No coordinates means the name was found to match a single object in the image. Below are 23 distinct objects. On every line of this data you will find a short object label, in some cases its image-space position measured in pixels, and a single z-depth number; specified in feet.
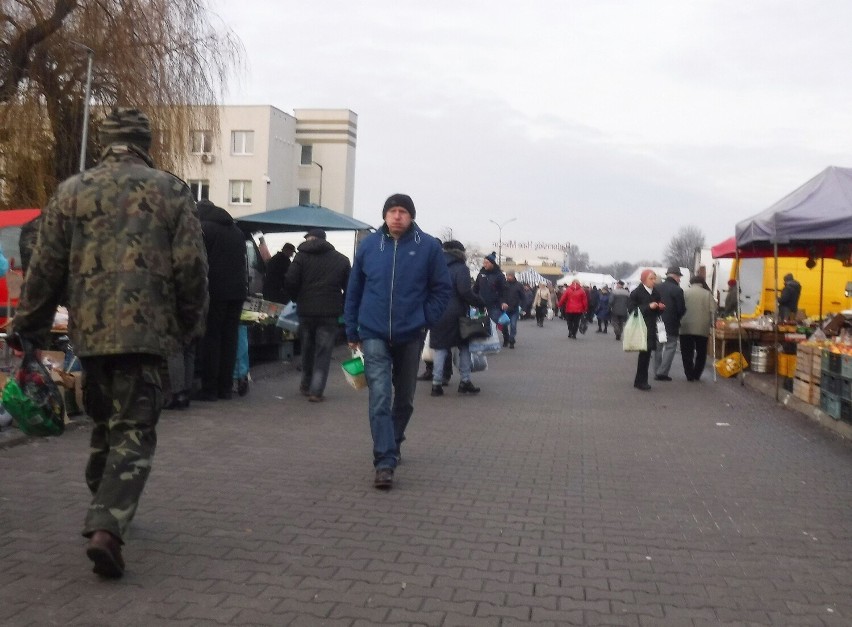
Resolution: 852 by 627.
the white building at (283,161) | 199.72
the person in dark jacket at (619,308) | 103.32
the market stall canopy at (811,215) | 40.91
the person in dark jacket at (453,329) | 42.37
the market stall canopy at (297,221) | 61.64
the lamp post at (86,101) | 55.93
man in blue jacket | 23.22
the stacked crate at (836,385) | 34.60
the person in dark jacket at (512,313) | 79.59
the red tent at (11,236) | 38.04
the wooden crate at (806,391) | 39.93
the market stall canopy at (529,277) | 195.93
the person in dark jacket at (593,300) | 137.49
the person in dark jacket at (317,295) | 38.06
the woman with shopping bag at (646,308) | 49.44
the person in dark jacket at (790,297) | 65.26
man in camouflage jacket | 15.51
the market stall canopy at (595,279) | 186.70
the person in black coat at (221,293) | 35.37
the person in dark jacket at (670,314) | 52.70
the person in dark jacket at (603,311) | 122.62
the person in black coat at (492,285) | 55.92
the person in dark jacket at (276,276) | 52.90
